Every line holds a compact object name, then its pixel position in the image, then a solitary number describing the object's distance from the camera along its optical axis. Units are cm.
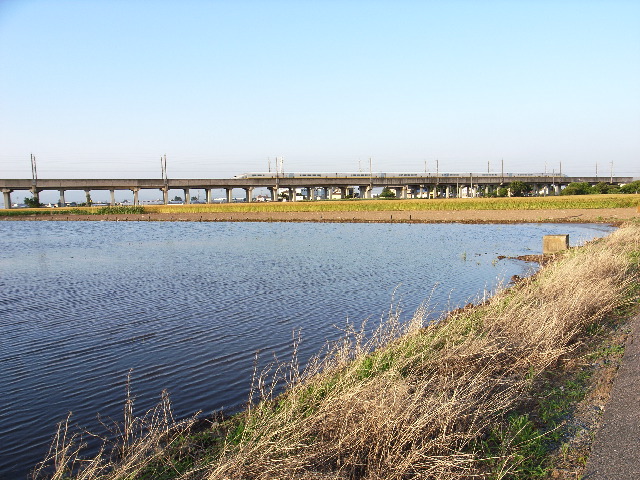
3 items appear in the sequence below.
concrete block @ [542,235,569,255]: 2594
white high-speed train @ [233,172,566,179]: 14912
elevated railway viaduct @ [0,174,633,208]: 11131
